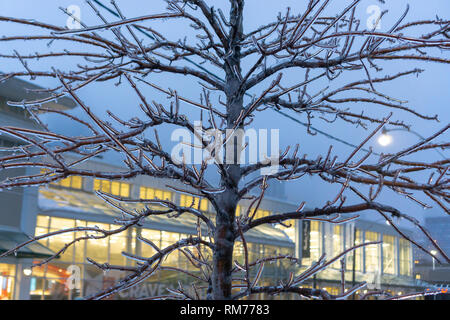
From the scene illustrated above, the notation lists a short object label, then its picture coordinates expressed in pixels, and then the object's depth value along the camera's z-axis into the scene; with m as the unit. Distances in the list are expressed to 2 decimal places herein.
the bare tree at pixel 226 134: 2.62
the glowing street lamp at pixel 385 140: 8.20
